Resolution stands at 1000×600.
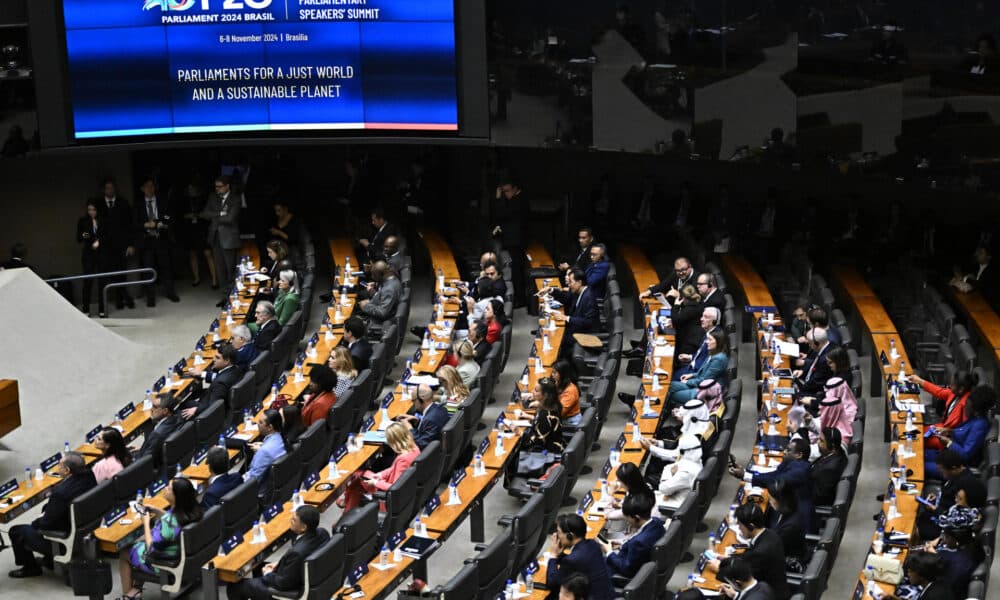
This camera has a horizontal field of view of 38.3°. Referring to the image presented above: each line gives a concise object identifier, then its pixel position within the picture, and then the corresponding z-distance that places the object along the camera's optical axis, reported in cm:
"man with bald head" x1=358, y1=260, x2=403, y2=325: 1513
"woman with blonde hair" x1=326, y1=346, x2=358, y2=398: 1319
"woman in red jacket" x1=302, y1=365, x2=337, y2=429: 1256
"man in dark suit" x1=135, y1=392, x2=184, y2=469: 1224
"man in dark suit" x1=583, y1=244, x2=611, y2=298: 1509
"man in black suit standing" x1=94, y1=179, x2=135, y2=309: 1792
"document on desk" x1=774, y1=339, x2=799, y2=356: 1306
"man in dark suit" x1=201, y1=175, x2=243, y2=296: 1788
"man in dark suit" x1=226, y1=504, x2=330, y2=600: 979
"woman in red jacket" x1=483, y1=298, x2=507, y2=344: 1395
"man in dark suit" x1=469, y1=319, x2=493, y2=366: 1372
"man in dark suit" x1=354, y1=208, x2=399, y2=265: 1723
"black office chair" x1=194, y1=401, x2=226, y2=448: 1255
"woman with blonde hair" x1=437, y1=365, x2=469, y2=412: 1258
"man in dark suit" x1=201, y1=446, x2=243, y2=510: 1109
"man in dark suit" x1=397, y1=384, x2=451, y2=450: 1202
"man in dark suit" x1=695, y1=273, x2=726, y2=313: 1405
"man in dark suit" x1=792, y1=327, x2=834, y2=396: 1256
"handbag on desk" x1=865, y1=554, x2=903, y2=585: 934
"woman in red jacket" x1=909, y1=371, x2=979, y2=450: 1157
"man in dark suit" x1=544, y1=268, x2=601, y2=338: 1461
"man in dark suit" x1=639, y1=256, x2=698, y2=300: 1469
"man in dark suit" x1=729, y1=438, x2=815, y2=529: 1019
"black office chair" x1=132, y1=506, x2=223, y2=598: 1040
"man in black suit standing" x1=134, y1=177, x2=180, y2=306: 1797
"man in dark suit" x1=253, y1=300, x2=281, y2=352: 1459
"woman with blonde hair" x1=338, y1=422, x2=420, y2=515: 1134
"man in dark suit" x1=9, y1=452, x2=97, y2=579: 1109
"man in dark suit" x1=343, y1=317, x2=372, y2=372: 1370
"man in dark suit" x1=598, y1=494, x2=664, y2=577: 981
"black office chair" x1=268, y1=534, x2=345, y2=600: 972
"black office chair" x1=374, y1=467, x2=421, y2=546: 1084
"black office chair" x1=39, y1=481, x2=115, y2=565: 1095
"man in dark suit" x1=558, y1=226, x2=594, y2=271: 1575
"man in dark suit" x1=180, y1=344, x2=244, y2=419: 1312
